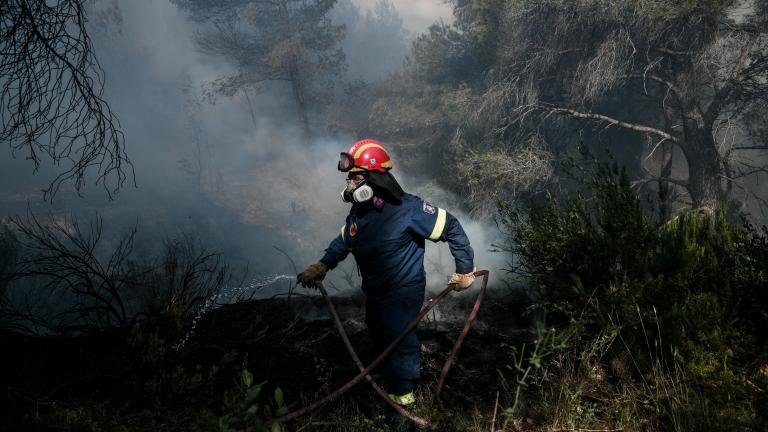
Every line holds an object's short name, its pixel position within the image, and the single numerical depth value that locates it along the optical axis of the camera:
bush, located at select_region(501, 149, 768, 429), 2.57
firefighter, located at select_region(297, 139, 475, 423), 3.29
